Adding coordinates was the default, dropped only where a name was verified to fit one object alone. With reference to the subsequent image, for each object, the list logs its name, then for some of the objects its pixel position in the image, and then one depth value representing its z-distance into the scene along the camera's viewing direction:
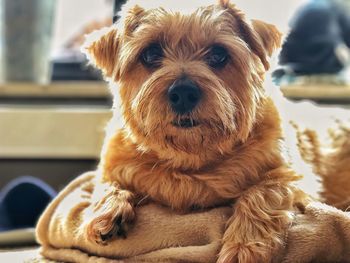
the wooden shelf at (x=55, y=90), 2.00
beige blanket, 0.80
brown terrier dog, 0.75
